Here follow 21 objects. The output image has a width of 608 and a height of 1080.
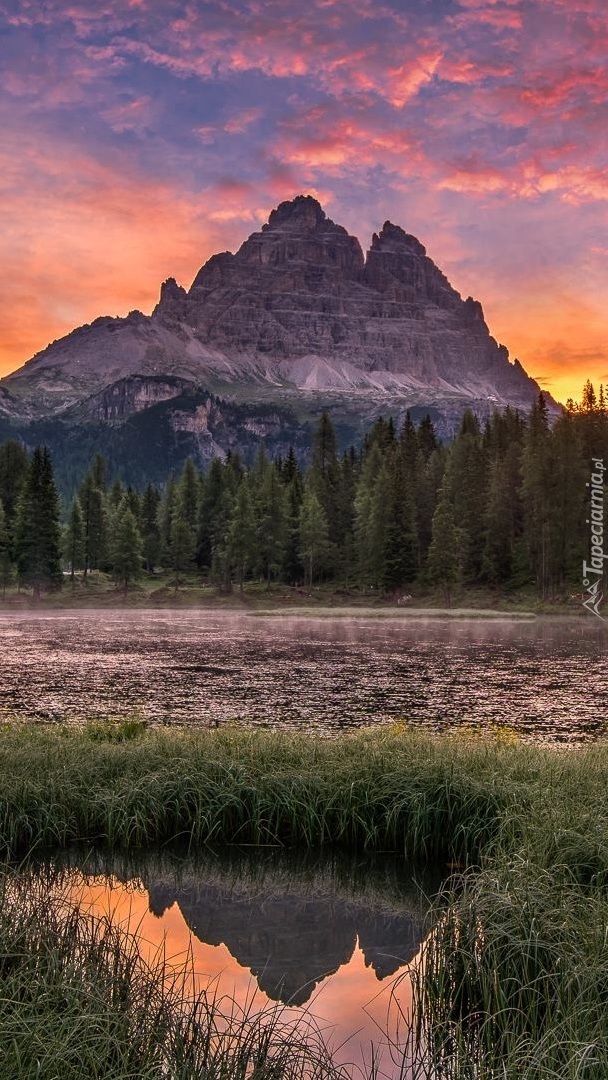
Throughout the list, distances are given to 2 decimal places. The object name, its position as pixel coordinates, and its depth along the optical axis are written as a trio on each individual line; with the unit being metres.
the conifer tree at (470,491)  86.71
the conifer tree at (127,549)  92.19
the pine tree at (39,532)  85.06
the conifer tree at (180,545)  99.81
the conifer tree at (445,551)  77.06
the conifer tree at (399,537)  81.62
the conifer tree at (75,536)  102.06
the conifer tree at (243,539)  91.56
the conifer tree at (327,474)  103.94
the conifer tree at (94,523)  105.69
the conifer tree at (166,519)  112.89
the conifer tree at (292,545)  95.88
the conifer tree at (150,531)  116.56
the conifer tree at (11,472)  104.50
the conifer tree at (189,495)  118.06
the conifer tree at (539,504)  74.94
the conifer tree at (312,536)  91.25
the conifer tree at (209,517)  110.31
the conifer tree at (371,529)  86.19
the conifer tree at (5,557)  87.00
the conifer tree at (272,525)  93.75
